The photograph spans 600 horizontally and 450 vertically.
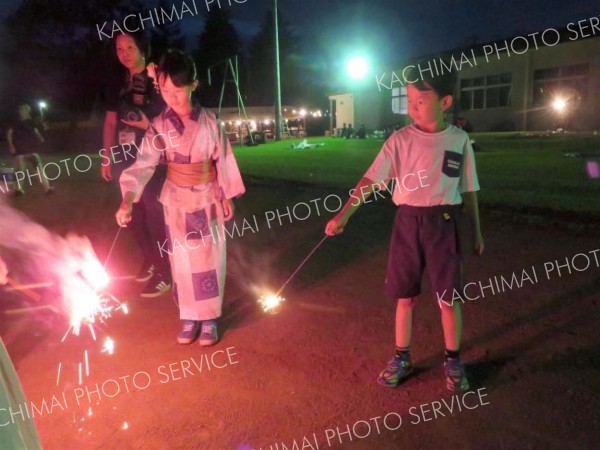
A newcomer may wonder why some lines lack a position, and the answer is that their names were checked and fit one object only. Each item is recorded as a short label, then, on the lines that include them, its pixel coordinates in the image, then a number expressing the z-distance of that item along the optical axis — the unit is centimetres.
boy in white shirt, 289
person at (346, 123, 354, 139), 2991
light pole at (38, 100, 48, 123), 4226
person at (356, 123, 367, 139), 2862
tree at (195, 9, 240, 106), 6091
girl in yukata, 363
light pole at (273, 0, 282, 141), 2614
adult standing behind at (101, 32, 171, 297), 438
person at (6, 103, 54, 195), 1152
